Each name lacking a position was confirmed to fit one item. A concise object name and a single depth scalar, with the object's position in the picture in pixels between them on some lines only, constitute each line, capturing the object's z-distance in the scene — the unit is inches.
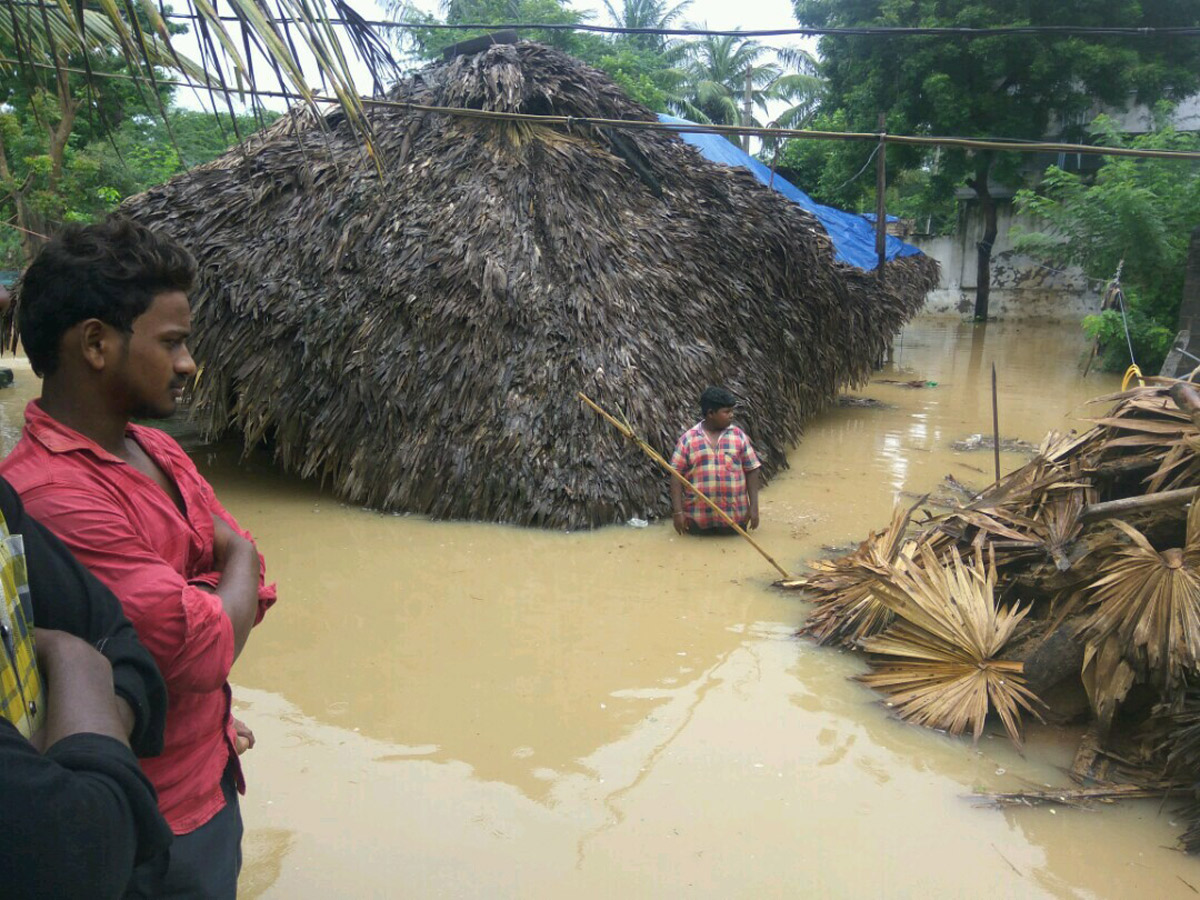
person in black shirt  33.0
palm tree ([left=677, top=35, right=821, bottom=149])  1072.8
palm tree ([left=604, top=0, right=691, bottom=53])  1148.5
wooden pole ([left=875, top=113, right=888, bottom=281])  247.6
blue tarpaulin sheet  494.6
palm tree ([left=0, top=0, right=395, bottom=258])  71.9
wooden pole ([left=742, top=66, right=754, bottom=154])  1123.3
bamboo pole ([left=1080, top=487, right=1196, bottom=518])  124.9
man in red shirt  52.4
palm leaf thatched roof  232.7
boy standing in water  227.1
